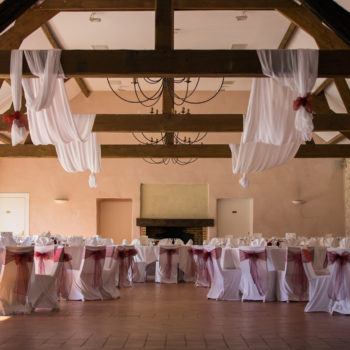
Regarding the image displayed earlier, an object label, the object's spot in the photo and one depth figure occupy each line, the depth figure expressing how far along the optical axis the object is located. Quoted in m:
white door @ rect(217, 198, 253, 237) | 17.44
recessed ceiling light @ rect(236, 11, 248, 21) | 12.47
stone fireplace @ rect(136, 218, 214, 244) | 17.08
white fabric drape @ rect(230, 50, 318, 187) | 7.12
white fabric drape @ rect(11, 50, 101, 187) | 7.20
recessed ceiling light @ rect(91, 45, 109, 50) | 14.17
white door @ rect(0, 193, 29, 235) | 17.38
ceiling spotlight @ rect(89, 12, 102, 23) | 12.54
